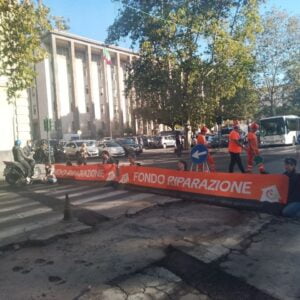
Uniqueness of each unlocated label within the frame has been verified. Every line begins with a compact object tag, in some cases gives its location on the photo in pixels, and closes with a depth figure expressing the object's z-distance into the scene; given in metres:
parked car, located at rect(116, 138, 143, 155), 31.84
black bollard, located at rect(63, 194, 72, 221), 7.61
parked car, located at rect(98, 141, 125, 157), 29.05
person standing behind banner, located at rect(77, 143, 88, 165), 16.62
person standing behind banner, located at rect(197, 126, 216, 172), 11.27
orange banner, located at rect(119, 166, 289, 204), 7.54
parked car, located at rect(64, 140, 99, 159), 30.19
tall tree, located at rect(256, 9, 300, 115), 41.53
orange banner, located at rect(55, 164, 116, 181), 12.25
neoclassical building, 58.91
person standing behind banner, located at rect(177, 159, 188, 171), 10.46
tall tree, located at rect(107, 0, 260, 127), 27.38
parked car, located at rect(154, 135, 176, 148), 45.56
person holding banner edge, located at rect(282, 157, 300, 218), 7.16
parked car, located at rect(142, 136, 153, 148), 47.28
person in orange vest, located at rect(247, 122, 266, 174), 12.47
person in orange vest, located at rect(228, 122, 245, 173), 12.20
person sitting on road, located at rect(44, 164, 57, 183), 14.14
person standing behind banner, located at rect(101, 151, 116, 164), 14.13
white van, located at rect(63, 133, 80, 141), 47.41
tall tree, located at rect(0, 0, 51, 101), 12.37
